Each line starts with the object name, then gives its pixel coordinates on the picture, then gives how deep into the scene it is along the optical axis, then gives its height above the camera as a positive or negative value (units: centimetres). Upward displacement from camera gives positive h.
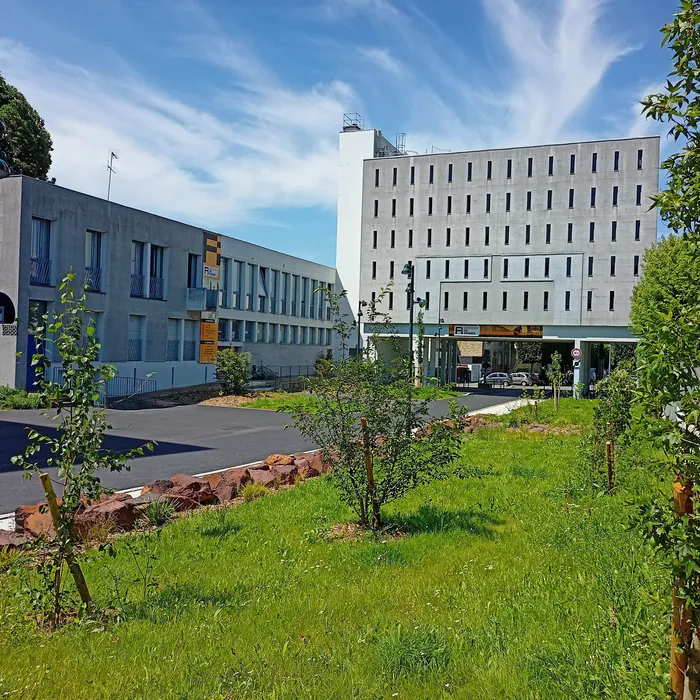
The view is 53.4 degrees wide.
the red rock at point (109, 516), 785 -213
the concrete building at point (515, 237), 4900 +843
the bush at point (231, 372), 3556 -166
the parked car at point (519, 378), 6112 -239
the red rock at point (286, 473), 1198 -232
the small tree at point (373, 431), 798 -100
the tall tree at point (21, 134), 4275 +1249
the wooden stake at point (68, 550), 508 -159
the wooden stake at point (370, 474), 783 -146
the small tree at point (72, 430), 516 -75
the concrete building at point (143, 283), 2925 +285
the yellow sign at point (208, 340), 4094 -10
